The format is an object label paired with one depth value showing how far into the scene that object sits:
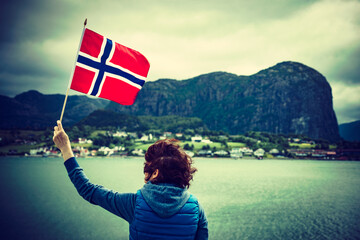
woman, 2.21
